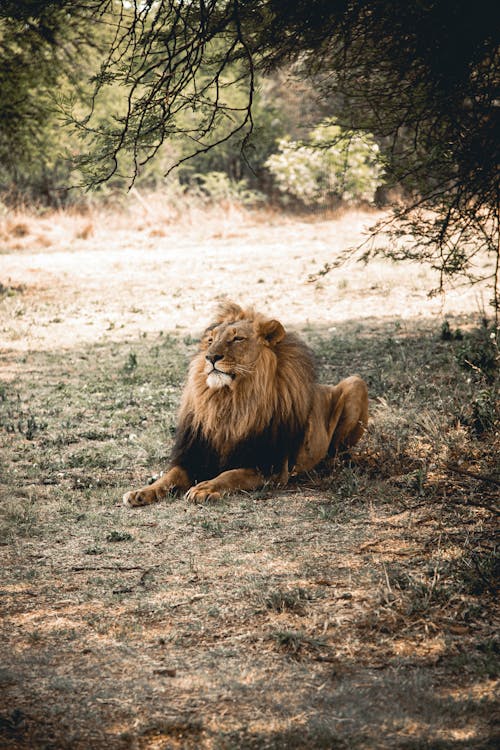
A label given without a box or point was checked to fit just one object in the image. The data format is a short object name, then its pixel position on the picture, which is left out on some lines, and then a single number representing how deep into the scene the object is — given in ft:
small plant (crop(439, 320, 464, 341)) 72.27
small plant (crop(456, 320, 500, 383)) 55.36
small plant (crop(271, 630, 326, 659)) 24.23
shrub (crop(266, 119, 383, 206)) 174.60
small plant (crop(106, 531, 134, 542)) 34.30
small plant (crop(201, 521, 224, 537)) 34.65
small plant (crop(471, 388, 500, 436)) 44.68
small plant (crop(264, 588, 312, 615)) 26.91
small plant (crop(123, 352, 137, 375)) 67.77
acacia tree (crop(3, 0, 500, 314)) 31.96
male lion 39.52
